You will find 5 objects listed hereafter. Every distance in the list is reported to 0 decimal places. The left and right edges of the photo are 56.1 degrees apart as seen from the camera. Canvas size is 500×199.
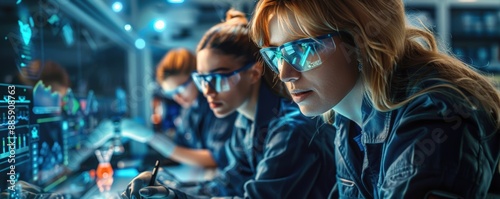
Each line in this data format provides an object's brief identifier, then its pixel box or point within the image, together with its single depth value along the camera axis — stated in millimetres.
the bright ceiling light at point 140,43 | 3364
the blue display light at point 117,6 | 2466
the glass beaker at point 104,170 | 1845
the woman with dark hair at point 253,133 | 1511
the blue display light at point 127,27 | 2680
